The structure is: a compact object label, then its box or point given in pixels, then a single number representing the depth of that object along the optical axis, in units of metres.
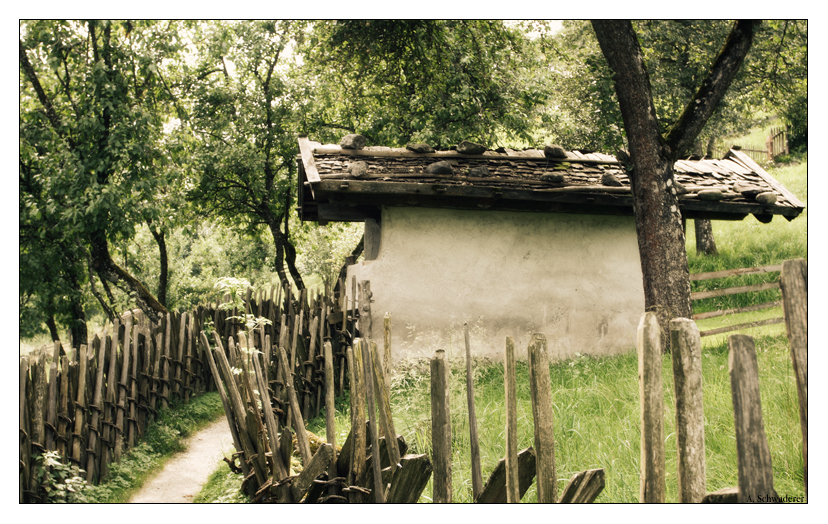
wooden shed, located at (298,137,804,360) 6.60
